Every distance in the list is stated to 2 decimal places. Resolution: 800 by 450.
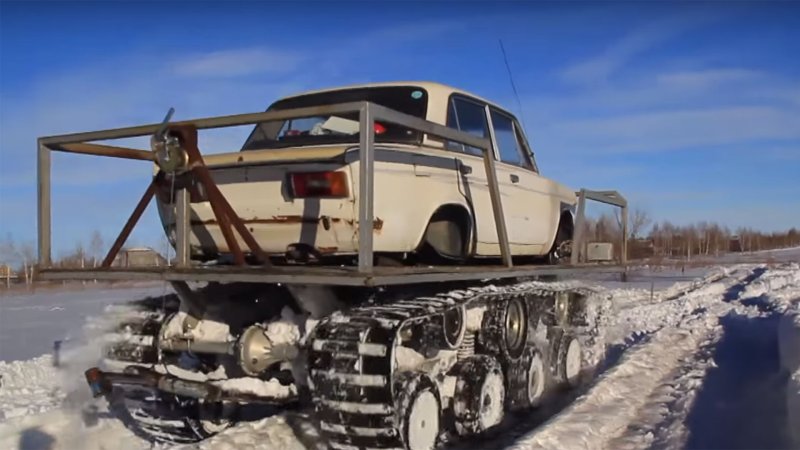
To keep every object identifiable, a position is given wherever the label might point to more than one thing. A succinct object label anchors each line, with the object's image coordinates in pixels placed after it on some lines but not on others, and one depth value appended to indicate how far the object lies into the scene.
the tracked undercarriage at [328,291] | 4.47
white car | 4.81
